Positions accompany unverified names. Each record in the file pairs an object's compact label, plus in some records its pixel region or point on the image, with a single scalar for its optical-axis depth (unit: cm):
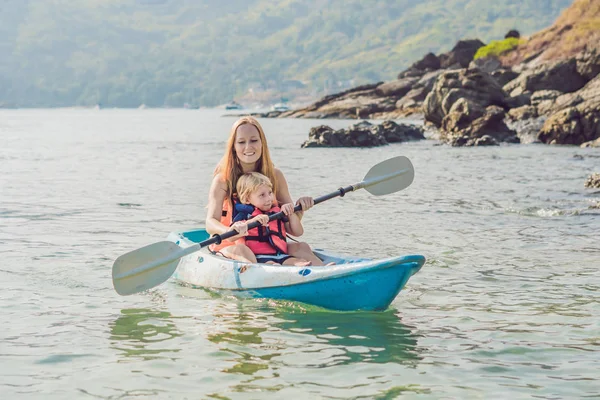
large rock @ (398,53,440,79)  7506
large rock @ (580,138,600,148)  2995
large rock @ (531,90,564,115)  3906
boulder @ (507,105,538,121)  3983
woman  781
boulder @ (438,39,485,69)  7331
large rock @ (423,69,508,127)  3703
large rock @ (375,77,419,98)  6944
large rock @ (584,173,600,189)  1725
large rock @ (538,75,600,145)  3111
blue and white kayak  656
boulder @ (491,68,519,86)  5153
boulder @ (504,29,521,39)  8004
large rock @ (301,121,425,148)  3341
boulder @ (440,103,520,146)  3259
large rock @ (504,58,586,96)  4331
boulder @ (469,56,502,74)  6731
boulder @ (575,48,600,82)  4222
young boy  776
